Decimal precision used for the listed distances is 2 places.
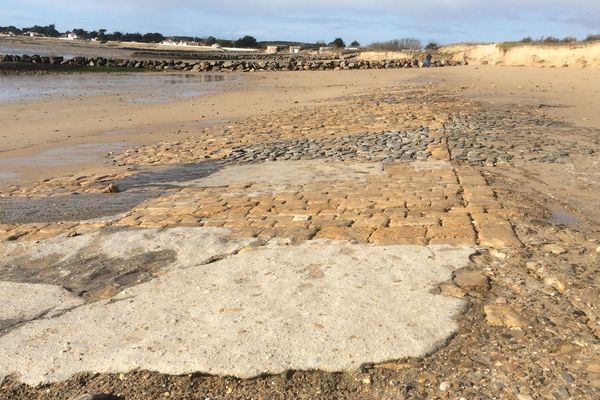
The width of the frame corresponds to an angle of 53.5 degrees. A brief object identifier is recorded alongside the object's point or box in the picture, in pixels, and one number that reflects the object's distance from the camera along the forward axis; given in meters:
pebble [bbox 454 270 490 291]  3.95
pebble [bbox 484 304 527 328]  3.45
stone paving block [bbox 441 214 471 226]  5.25
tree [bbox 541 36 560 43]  41.45
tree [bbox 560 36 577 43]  40.33
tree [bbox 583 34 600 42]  39.48
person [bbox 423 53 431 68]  47.06
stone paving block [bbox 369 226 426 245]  4.93
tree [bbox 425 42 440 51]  69.22
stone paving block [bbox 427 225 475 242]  4.92
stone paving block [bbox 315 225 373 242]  5.07
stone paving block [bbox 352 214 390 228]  5.39
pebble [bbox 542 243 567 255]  4.52
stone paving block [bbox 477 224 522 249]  4.68
